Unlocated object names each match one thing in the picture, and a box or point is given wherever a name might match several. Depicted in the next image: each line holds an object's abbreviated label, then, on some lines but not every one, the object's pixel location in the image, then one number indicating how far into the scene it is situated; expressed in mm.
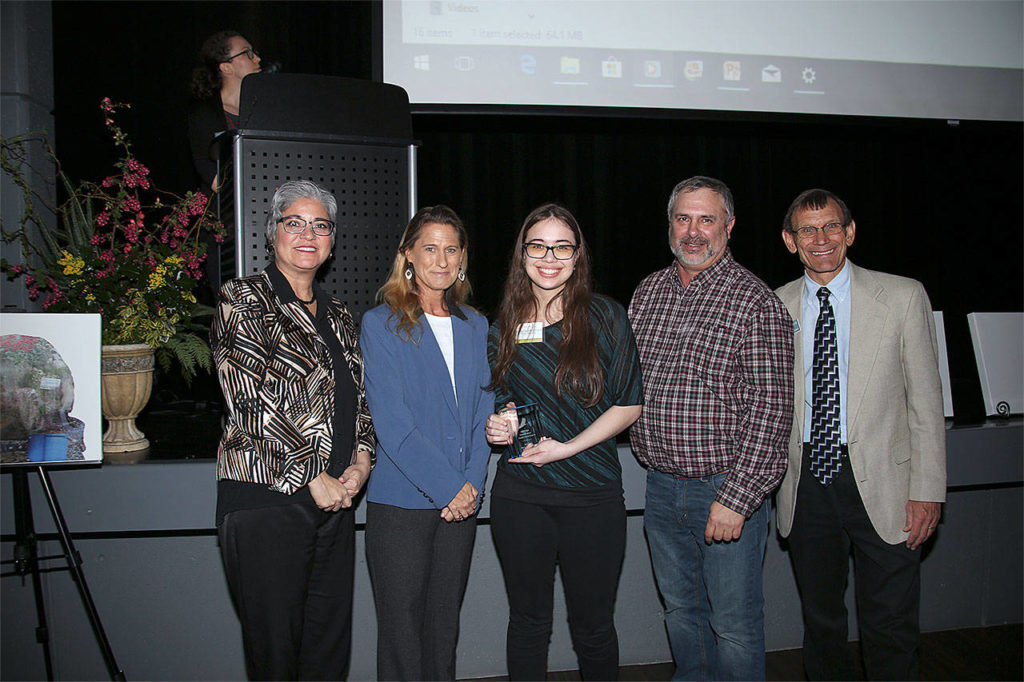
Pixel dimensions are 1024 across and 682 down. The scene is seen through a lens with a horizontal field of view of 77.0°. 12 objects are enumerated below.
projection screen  2803
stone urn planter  2086
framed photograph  1788
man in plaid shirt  1689
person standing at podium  2664
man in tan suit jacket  1832
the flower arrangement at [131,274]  2088
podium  1949
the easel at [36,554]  1790
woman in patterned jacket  1466
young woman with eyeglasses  1618
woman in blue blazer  1601
